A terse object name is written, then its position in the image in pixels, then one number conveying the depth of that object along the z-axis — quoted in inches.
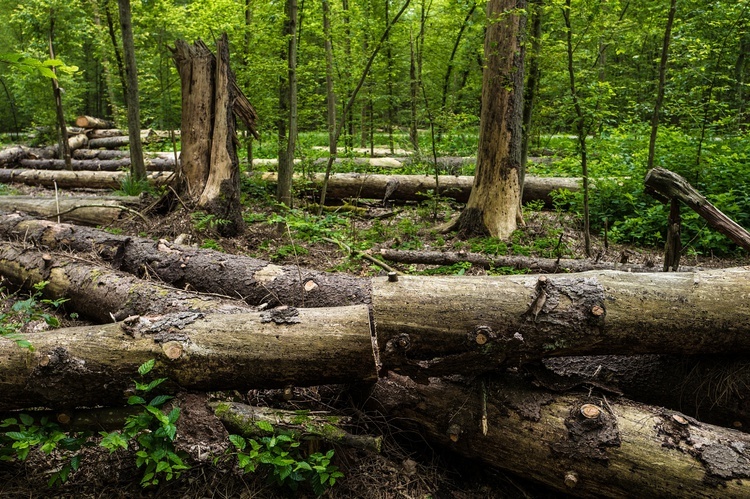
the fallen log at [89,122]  731.4
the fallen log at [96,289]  148.5
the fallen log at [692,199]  128.8
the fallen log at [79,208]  291.7
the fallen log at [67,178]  447.8
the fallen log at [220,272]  152.9
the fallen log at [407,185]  359.9
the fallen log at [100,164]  507.1
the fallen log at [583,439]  87.5
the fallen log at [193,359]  101.1
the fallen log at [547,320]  100.6
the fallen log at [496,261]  211.6
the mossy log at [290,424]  98.7
